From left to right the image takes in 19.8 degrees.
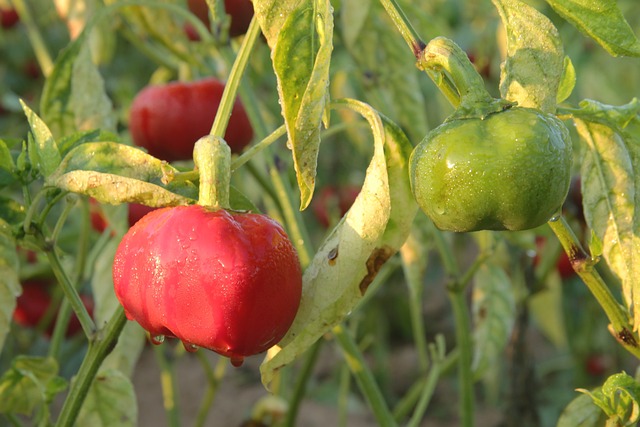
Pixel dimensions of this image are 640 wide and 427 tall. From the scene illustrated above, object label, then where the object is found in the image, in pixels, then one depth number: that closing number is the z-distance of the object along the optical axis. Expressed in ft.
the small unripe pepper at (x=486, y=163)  1.92
